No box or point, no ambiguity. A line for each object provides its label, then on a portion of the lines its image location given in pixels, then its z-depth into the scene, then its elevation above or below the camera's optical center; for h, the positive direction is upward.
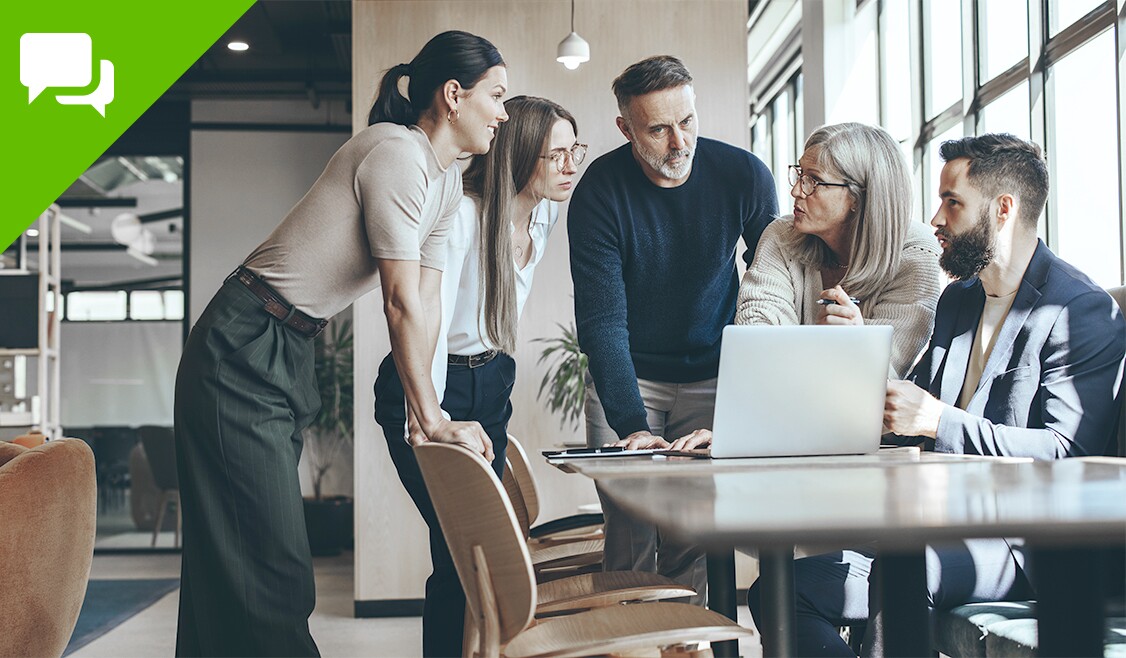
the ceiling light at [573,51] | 4.89 +1.34
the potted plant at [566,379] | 5.11 -0.14
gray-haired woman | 2.38 +0.22
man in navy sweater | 2.76 +0.26
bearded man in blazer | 2.02 -0.04
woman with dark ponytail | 2.05 -0.07
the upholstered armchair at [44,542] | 2.59 -0.48
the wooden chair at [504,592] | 1.53 -0.35
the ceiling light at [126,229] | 8.28 +0.91
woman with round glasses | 2.48 +0.14
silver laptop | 1.88 -0.07
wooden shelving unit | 6.86 -0.06
